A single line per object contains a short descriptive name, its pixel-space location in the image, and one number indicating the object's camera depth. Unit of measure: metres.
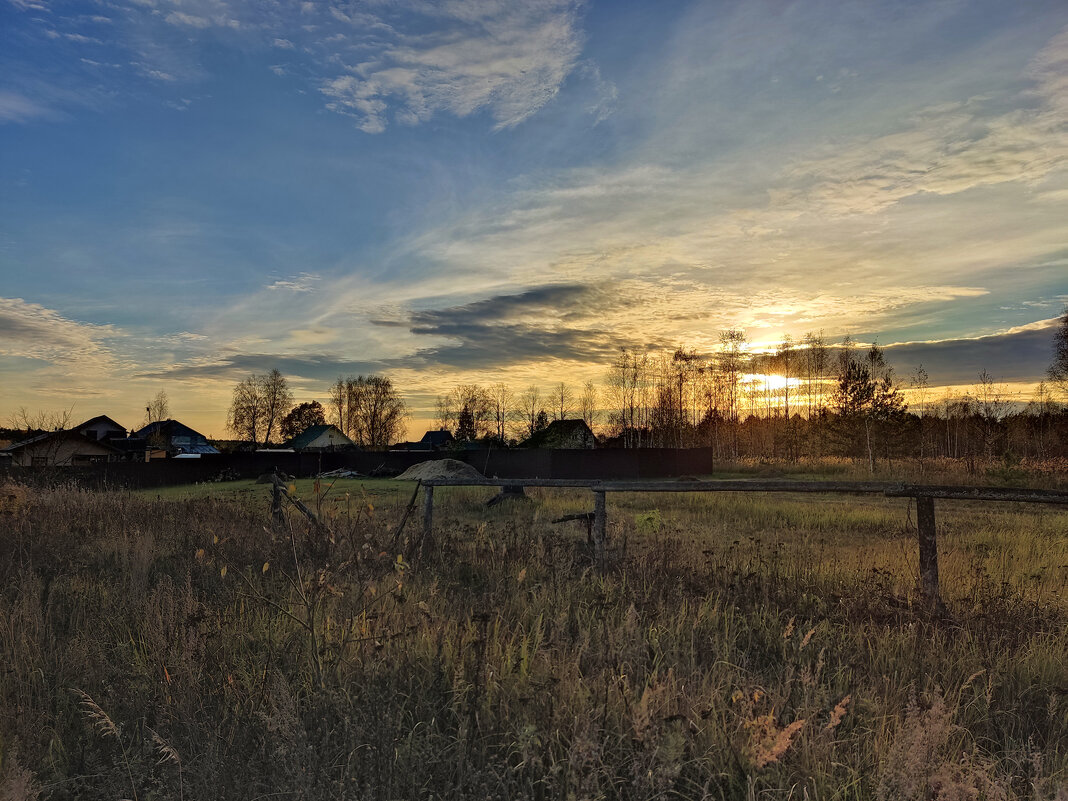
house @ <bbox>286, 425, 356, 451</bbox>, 71.12
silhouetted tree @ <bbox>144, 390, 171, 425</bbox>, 79.45
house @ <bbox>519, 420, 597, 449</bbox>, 52.53
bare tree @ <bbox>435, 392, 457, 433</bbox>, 68.56
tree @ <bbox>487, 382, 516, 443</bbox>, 66.75
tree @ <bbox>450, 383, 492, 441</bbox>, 66.62
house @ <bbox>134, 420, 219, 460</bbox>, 64.12
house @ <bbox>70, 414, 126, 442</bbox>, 69.00
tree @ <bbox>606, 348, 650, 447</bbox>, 55.66
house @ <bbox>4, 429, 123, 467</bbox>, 34.97
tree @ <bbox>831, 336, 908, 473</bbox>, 47.56
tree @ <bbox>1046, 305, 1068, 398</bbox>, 43.31
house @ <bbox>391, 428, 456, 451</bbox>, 79.46
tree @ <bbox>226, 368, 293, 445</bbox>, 86.94
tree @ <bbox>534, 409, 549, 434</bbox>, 61.45
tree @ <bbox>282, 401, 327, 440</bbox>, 93.38
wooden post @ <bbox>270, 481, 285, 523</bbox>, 8.81
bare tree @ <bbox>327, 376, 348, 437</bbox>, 85.62
